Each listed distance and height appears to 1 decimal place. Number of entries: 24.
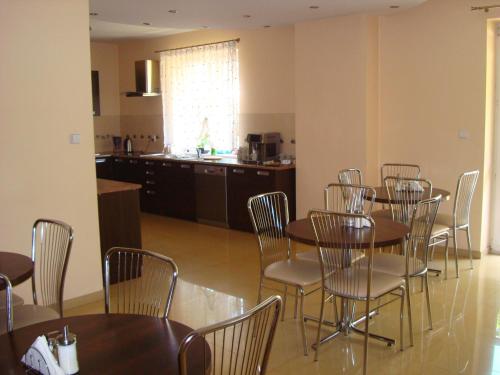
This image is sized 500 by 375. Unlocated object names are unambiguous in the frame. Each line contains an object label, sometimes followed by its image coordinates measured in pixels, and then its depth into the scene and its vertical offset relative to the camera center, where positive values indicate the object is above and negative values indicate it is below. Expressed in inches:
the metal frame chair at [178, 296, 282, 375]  61.6 -25.3
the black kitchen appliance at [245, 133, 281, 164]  259.9 -6.1
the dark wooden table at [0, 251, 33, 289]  105.0 -26.2
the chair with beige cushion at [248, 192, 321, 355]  133.2 -32.4
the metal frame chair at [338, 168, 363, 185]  202.4 -17.1
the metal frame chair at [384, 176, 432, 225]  169.8 -21.9
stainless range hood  323.0 +35.1
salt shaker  63.6 -25.6
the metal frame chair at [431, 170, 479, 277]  186.1 -28.0
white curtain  288.0 +22.4
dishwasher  268.4 -29.9
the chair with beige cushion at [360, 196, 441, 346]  131.8 -29.5
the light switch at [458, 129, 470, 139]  207.9 -1.2
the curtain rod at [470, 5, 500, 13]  195.0 +44.6
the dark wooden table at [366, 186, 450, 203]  182.4 -21.9
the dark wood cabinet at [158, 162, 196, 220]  284.7 -28.8
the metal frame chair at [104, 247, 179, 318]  89.0 -26.0
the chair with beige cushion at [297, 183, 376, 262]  148.2 -19.8
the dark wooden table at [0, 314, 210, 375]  66.5 -28.0
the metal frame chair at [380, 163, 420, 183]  219.8 -15.9
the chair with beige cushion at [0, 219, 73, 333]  110.5 -31.6
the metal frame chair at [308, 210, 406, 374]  119.6 -31.0
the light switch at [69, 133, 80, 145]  163.2 -0.1
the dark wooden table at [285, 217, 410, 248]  124.2 -24.3
